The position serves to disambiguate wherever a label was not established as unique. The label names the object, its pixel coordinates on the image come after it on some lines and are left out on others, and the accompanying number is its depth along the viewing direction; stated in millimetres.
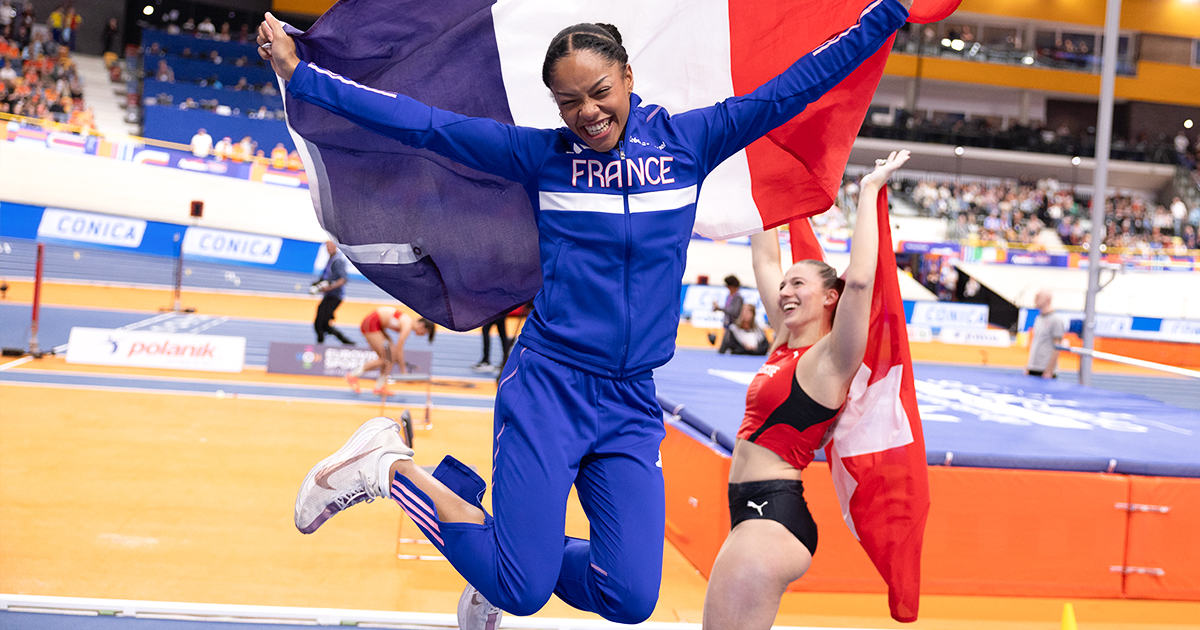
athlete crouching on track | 10023
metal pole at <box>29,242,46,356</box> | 9992
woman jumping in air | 2512
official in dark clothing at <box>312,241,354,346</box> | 11812
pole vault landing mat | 4828
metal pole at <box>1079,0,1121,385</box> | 9039
